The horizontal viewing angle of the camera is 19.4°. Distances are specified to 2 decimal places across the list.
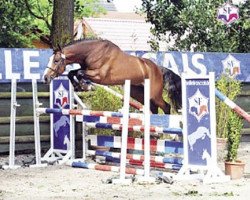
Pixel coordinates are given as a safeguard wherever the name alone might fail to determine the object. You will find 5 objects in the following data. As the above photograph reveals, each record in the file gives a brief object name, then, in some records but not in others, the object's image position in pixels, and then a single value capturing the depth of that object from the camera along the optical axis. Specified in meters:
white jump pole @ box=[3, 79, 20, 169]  11.98
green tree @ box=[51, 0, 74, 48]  14.80
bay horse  11.23
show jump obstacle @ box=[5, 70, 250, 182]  10.10
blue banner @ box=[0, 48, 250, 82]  13.81
